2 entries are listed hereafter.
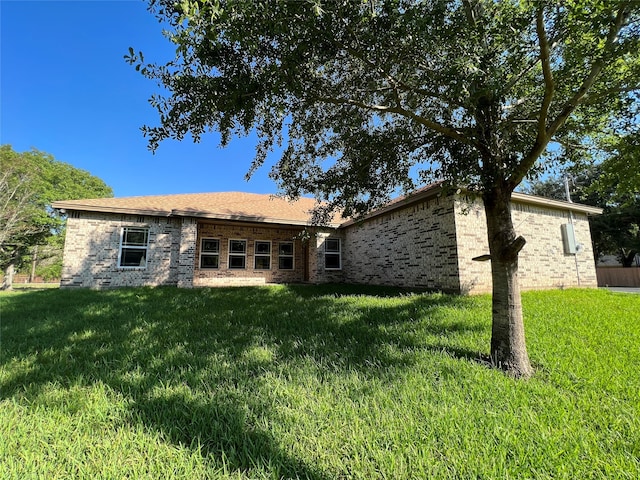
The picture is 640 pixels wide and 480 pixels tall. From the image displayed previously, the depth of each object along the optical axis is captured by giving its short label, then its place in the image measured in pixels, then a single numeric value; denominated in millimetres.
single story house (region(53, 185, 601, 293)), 9391
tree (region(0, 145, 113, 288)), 18156
